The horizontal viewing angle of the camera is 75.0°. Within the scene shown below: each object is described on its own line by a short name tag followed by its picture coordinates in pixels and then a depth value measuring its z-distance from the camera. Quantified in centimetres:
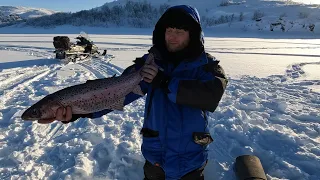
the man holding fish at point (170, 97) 148
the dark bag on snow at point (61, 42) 905
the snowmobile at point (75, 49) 905
